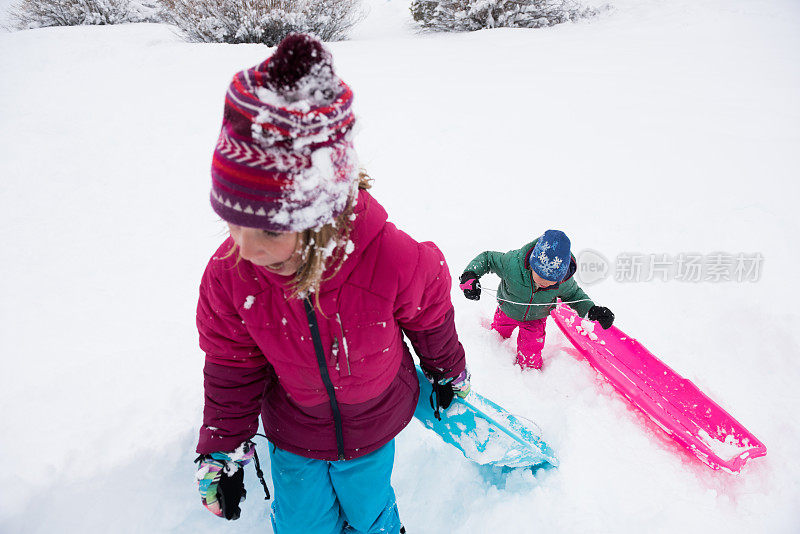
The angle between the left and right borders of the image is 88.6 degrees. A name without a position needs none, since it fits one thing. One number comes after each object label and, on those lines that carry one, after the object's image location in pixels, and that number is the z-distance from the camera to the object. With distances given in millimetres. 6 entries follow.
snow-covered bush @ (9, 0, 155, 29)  7574
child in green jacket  2193
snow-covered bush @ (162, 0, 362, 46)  6062
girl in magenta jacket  789
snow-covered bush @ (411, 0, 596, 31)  7266
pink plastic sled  2137
